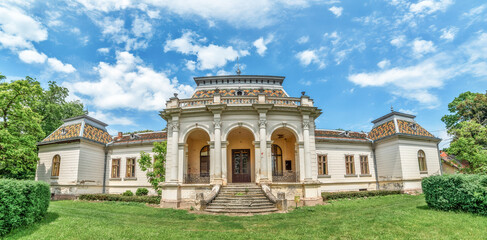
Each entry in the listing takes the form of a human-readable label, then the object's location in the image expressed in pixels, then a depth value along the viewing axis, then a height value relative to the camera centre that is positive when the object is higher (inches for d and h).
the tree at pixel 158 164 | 698.8 +8.2
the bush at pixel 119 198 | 663.1 -84.2
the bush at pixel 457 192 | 370.0 -48.3
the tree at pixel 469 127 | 714.8 +101.9
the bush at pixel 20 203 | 296.8 -43.2
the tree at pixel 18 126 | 683.4 +123.2
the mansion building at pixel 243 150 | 642.8 +46.7
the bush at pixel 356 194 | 684.1 -87.7
